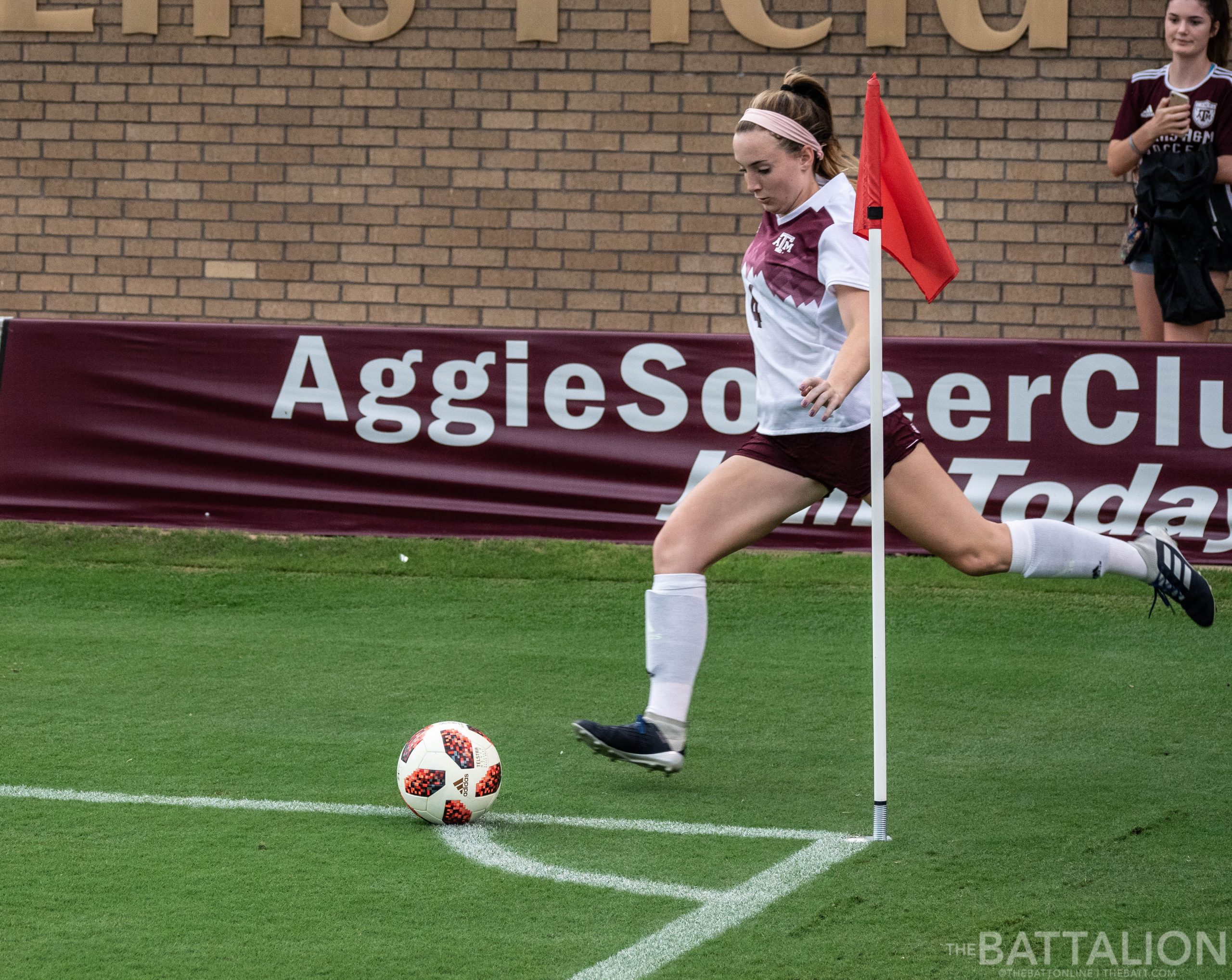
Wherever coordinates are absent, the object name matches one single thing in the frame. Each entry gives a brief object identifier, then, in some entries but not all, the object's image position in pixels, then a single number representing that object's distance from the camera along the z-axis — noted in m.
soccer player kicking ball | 9.43
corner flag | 8.68
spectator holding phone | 17.20
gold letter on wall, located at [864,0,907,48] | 20.59
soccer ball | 8.84
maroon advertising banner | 16.33
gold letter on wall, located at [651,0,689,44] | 21.00
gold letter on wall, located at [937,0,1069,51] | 20.42
